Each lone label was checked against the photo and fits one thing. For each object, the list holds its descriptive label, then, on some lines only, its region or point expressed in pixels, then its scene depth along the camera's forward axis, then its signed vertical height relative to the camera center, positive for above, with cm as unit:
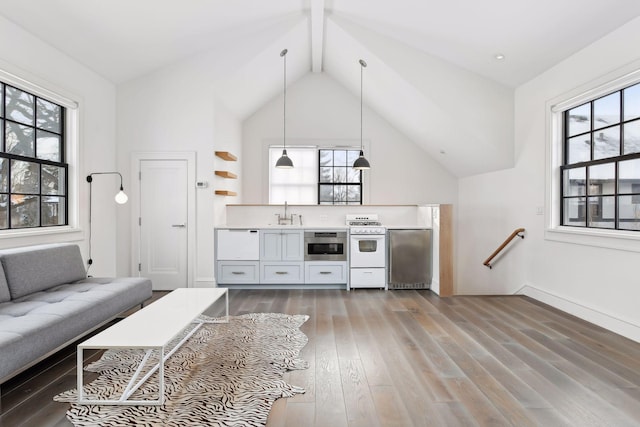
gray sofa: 214 -73
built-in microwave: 518 -52
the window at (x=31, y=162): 333 +49
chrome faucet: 599 -14
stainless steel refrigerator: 512 -69
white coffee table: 205 -79
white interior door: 488 -18
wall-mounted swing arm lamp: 402 +17
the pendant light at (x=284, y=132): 491 +139
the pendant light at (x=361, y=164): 498 +66
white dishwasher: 504 -49
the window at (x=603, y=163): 331 +50
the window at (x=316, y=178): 629 +58
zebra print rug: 197 -115
